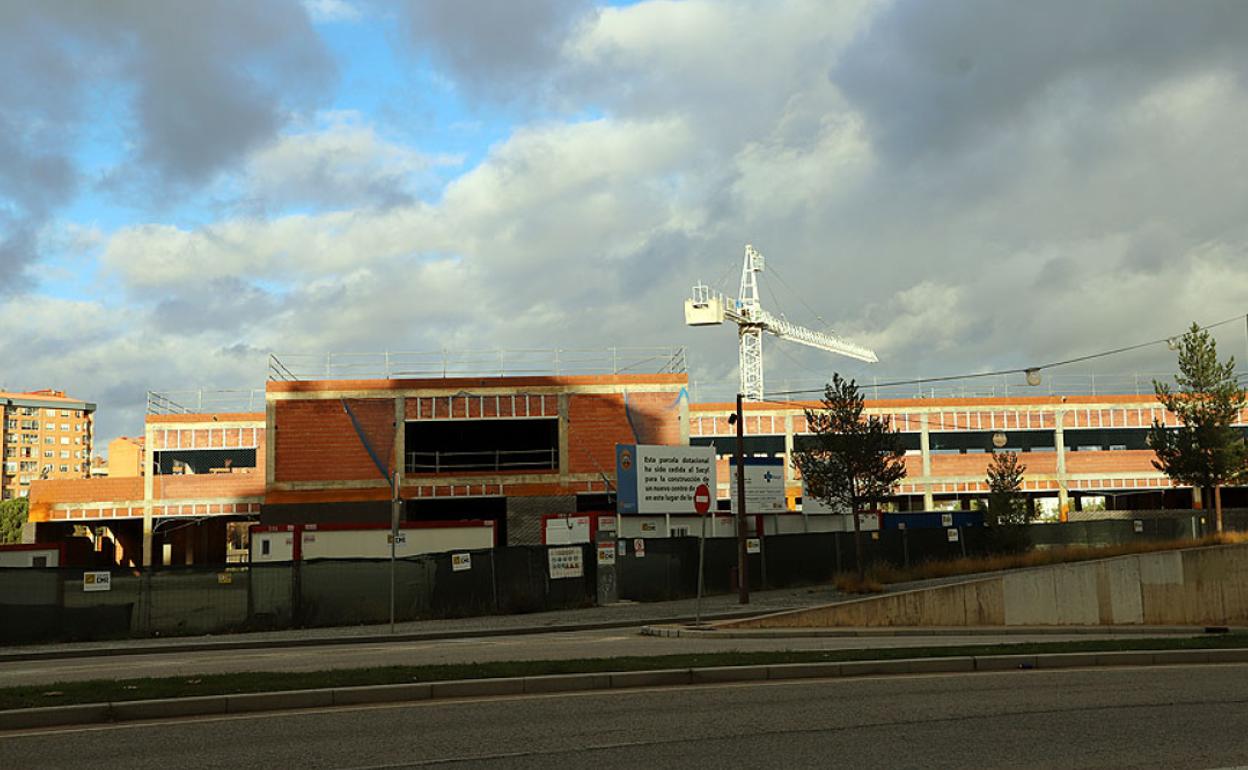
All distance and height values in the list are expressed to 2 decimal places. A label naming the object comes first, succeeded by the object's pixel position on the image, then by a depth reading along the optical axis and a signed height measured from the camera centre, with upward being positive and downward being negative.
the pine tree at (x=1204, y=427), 42.25 +2.76
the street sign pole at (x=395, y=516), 21.67 +0.10
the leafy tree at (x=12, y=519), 107.69 +1.12
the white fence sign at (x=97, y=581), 25.20 -1.17
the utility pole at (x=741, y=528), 30.52 -0.45
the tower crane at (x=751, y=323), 142.88 +25.59
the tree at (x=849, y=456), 34.69 +1.66
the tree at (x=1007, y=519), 41.00 -0.51
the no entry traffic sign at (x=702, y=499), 24.02 +0.30
